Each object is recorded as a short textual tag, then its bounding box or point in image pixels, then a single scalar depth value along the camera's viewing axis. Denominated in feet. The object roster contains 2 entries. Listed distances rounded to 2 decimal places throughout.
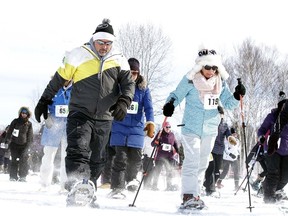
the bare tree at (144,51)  98.30
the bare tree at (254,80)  107.34
